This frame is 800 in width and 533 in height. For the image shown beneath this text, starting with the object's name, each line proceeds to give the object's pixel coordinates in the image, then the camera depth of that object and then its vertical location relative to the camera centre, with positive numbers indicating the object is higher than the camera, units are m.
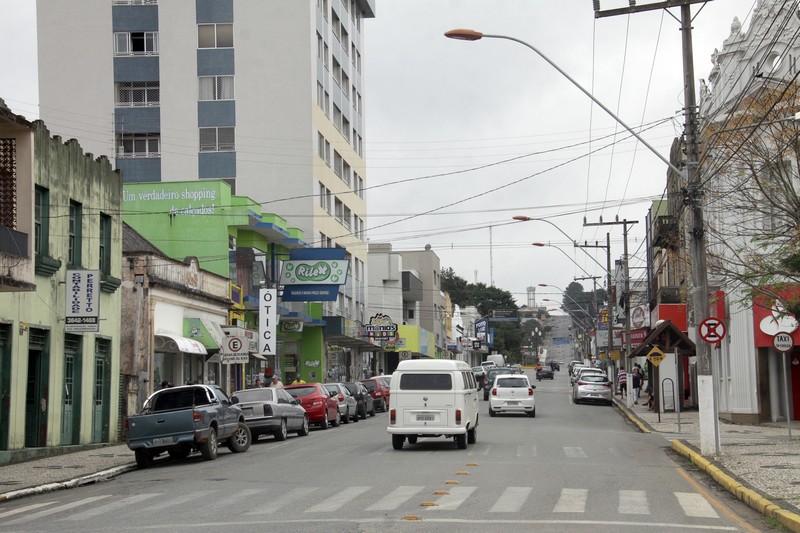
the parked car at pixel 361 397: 41.66 -1.09
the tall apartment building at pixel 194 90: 58.53 +15.88
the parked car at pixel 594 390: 53.00 -1.18
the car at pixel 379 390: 47.30 -0.96
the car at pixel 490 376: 59.00 -0.55
